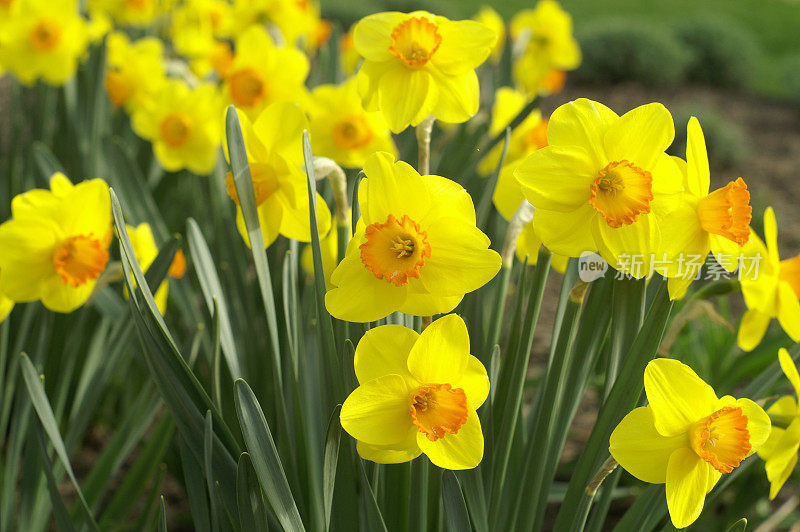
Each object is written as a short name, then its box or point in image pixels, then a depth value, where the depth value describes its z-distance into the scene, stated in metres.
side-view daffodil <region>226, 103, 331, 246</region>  1.07
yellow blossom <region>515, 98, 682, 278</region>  0.83
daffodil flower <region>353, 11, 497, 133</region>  1.05
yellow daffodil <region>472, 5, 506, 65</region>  2.87
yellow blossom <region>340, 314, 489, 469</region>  0.83
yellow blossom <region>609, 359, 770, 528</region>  0.86
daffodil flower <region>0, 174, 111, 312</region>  1.19
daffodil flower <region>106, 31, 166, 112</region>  2.32
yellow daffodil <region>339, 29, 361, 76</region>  2.63
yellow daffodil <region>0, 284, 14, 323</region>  1.28
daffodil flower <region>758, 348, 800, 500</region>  1.04
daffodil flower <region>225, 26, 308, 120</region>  1.72
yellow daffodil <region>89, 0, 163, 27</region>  3.00
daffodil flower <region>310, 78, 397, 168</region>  1.52
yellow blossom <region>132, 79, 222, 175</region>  1.86
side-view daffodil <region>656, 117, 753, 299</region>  0.86
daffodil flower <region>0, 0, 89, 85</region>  2.28
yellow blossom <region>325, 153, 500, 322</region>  0.82
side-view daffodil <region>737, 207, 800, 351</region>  1.04
